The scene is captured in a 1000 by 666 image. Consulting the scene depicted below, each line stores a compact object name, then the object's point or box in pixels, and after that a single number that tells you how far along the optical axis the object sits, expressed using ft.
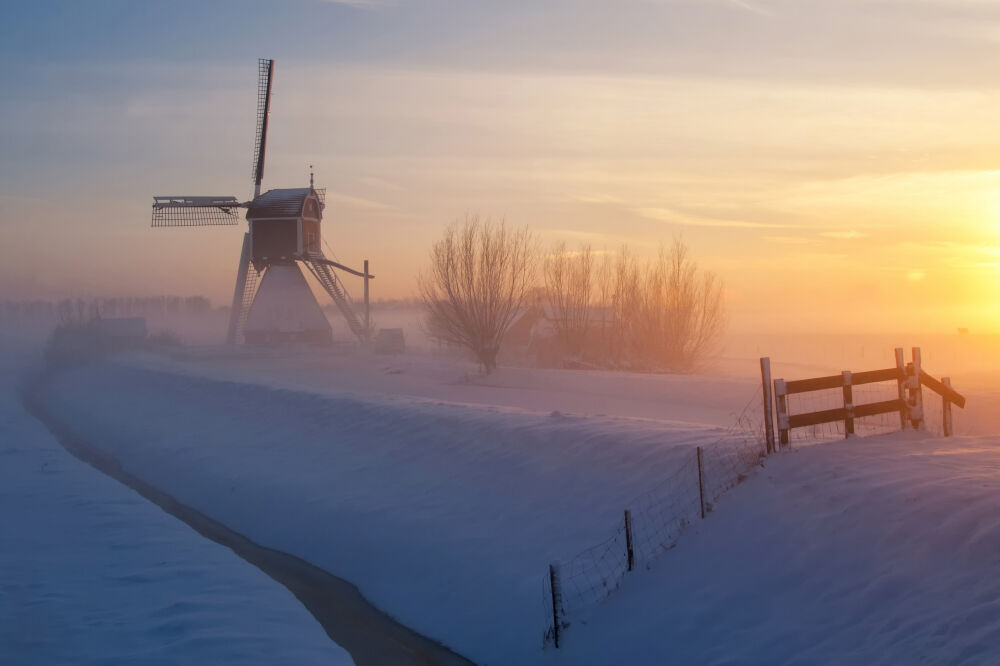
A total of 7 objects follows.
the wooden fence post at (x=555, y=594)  30.99
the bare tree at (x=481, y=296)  143.02
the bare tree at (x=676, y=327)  181.68
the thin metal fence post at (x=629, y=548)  33.55
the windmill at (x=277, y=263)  165.58
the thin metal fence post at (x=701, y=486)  35.42
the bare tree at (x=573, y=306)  184.85
